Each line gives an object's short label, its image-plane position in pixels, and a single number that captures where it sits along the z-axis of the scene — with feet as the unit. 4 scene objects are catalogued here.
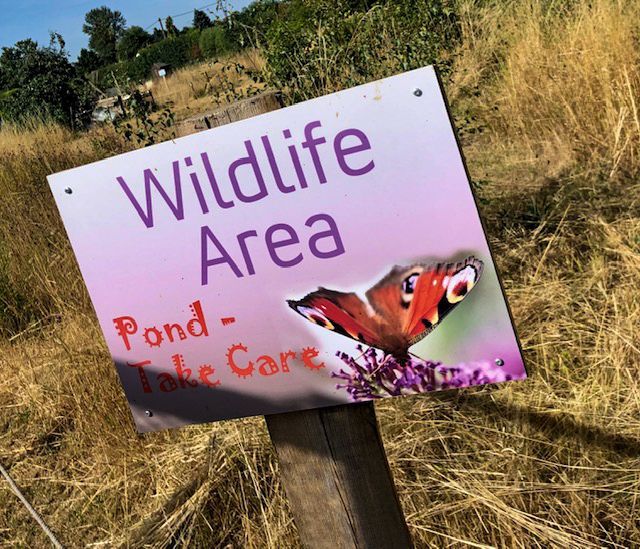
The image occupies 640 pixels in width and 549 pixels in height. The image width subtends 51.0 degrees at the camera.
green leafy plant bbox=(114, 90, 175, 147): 12.20
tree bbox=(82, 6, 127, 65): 174.81
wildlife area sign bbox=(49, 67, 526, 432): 3.26
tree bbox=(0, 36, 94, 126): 47.26
